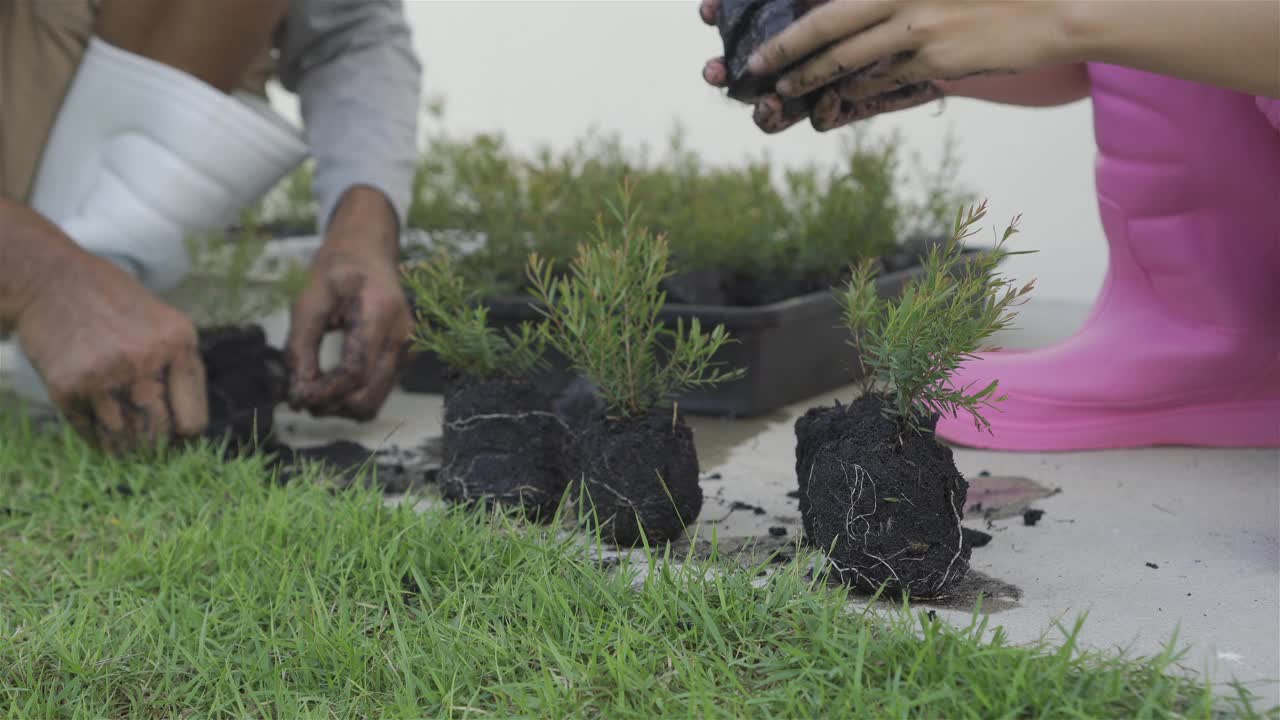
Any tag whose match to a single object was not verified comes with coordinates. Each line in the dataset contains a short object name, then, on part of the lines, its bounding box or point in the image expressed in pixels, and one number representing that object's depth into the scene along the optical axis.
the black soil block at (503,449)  0.84
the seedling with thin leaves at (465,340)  0.85
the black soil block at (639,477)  0.79
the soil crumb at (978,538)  0.79
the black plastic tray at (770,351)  1.03
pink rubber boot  0.91
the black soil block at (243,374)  1.00
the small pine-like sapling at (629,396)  0.78
